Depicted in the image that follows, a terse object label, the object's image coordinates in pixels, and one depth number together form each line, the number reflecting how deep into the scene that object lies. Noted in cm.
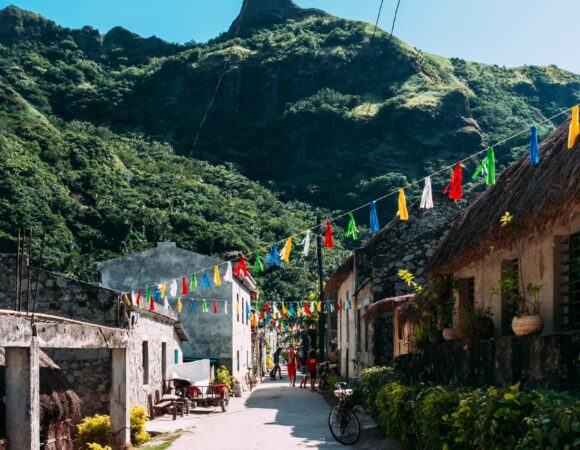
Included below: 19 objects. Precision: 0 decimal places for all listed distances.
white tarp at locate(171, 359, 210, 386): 2632
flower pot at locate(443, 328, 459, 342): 1307
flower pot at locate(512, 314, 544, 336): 933
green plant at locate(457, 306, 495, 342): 1123
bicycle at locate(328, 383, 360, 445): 1501
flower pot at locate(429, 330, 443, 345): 1430
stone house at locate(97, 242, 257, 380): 3212
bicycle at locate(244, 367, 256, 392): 3798
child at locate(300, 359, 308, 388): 3662
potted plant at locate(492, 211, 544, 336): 936
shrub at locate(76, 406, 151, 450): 1423
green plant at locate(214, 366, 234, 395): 3008
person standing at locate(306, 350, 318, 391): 3313
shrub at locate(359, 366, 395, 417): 1582
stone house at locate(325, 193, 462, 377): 2278
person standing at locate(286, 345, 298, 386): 3853
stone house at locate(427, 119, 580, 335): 859
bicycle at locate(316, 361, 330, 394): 3231
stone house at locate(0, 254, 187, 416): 1667
